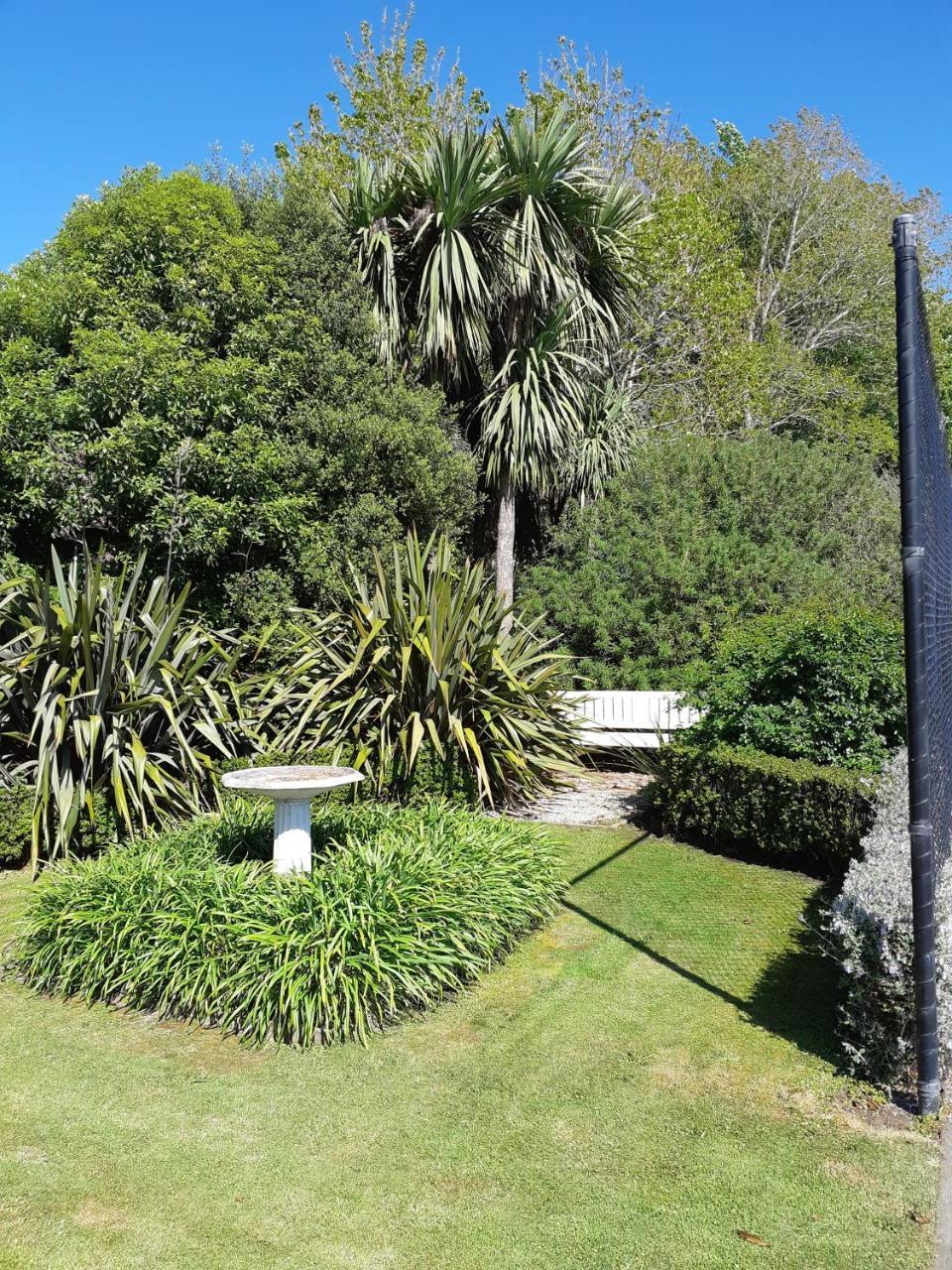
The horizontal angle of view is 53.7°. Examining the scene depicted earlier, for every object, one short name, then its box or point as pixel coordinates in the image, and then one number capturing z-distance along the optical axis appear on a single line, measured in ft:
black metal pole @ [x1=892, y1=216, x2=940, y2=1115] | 9.80
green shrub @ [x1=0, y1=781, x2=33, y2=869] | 20.63
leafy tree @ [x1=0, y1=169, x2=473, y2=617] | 28.55
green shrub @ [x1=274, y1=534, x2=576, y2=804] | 22.79
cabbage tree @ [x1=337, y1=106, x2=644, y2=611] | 33.68
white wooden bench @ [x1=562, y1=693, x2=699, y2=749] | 29.86
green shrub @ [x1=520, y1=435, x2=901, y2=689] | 36.14
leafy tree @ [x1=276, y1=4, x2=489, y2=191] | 57.26
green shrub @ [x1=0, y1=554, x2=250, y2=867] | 20.07
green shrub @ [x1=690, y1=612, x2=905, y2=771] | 20.18
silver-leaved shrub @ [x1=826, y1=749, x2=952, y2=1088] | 10.50
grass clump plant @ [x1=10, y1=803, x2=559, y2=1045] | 13.01
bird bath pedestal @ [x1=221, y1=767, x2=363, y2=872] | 15.16
